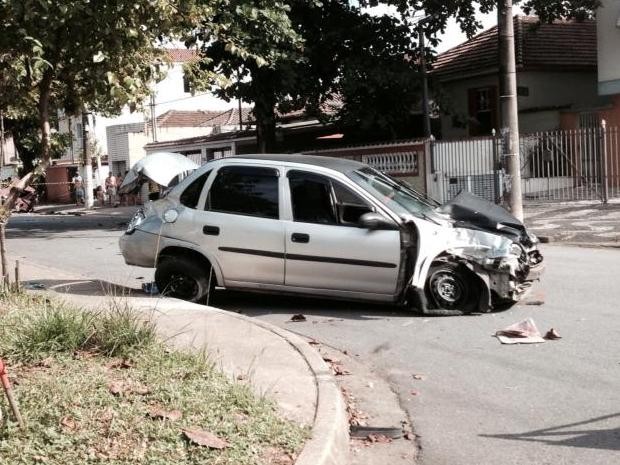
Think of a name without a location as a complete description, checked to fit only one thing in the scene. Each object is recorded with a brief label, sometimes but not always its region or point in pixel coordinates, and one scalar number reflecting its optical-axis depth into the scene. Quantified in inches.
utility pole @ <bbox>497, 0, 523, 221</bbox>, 537.3
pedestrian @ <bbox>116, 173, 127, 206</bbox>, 1360.7
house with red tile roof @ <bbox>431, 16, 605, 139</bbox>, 1018.1
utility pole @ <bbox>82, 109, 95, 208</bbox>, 1261.1
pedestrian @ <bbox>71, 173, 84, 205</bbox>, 1514.1
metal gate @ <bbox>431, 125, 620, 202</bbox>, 757.9
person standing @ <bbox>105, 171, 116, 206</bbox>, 1402.6
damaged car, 299.1
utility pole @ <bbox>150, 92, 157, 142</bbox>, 1585.8
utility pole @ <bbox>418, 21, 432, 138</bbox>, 884.6
